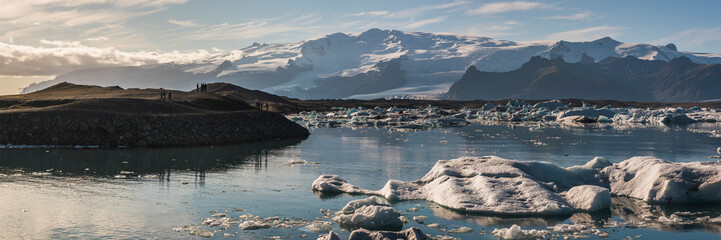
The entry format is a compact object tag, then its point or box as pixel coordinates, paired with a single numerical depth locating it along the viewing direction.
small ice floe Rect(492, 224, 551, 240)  14.23
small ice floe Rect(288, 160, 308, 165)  30.09
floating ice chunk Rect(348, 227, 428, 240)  13.05
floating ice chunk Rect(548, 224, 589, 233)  15.15
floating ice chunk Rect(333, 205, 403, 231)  15.36
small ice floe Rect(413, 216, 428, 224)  16.23
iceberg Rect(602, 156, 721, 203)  19.11
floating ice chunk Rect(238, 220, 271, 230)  15.18
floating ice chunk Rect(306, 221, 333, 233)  15.05
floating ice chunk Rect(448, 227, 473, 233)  15.09
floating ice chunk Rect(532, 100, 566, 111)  121.04
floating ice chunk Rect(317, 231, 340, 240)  13.10
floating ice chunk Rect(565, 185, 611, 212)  17.65
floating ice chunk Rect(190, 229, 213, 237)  14.41
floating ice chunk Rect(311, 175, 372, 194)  20.94
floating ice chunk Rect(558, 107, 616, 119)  89.81
